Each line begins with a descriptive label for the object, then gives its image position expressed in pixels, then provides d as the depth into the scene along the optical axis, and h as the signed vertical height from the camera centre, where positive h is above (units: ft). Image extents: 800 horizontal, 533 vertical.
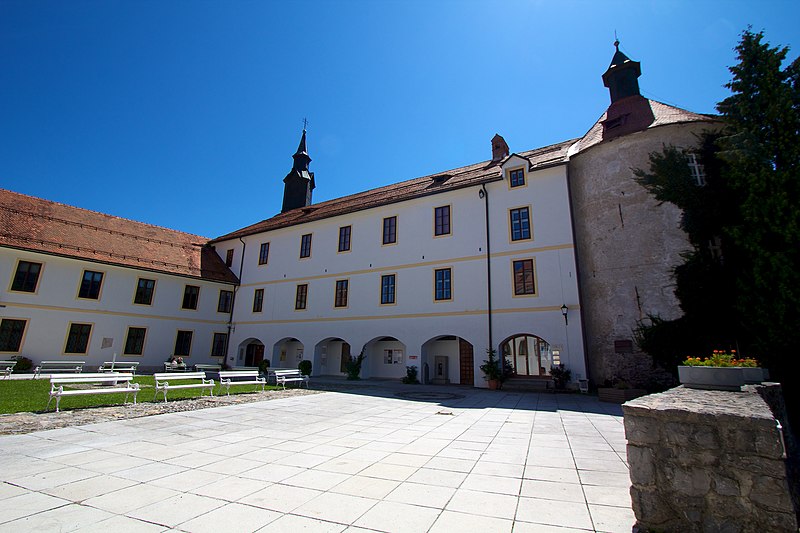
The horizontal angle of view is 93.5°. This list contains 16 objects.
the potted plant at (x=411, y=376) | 61.89 -2.90
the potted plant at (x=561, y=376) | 50.55 -1.89
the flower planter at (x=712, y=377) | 14.85 -0.49
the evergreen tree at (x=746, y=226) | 33.09 +13.45
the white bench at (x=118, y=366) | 68.85 -2.73
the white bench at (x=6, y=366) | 52.63 -2.76
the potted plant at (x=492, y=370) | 54.49 -1.46
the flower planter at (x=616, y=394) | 41.11 -3.36
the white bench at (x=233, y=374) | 42.25 -2.40
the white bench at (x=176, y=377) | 33.84 -2.33
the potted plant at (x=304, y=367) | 71.82 -2.12
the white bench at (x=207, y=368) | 72.27 -2.84
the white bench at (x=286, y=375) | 50.93 -2.84
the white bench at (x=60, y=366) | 61.99 -2.74
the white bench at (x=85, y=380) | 27.39 -2.32
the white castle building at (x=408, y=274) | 52.06 +14.35
